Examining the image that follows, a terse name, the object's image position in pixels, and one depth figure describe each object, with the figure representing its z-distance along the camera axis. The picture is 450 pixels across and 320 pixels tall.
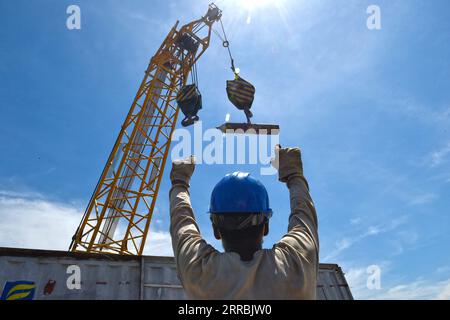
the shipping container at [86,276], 5.06
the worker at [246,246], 1.22
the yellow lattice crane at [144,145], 12.74
